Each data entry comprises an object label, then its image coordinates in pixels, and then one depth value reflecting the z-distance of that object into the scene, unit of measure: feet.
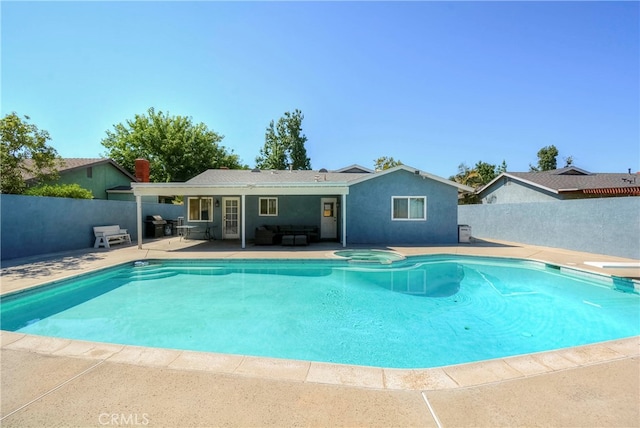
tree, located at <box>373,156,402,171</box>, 134.05
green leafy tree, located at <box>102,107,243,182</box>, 96.12
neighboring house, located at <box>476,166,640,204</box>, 54.34
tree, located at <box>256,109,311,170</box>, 117.19
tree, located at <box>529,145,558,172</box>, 142.00
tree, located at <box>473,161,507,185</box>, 118.93
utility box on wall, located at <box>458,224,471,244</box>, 49.44
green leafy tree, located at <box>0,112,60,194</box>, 39.22
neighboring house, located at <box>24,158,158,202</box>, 61.60
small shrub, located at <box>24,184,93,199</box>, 40.86
